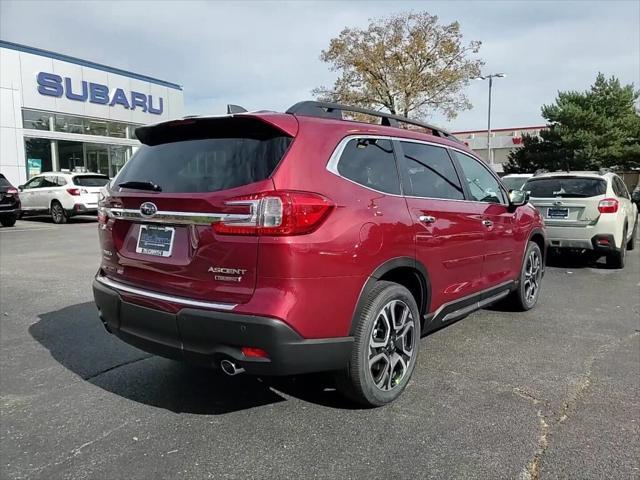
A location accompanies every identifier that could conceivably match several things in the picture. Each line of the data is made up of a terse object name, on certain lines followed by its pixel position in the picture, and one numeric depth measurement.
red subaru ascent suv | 2.81
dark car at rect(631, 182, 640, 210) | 12.25
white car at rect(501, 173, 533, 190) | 16.16
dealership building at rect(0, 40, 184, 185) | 20.72
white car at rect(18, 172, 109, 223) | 16.47
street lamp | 36.41
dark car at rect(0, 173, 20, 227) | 15.16
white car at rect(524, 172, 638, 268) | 8.17
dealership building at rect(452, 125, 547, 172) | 65.03
